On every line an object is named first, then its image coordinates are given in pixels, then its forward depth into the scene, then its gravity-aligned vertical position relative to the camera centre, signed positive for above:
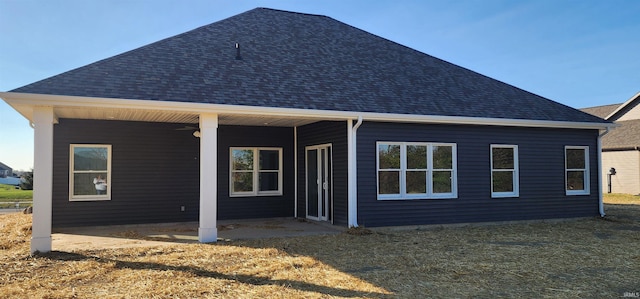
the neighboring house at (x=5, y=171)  66.70 +0.15
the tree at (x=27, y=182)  34.31 -0.70
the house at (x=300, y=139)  10.27 +0.80
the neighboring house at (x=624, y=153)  24.59 +0.86
